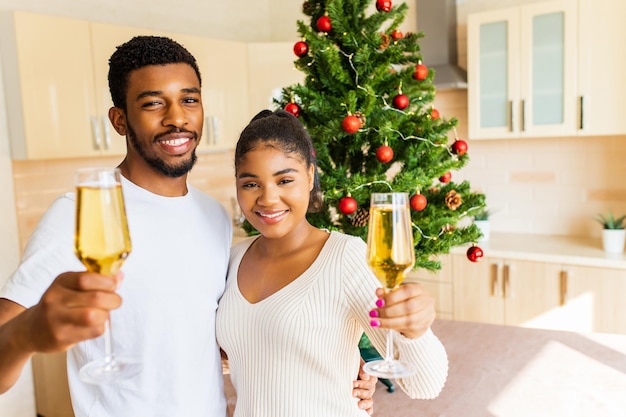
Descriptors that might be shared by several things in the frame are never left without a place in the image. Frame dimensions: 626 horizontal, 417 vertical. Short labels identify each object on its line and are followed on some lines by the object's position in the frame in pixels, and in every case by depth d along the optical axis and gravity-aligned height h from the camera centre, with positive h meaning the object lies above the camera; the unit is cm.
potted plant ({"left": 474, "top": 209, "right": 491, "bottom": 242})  372 -48
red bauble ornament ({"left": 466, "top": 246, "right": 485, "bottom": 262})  186 -34
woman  118 -33
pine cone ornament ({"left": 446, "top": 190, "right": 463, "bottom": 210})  179 -17
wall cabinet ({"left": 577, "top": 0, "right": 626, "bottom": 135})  323 +43
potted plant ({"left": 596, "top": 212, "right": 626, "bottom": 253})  334 -55
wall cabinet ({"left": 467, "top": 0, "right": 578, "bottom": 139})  337 +45
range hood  384 +77
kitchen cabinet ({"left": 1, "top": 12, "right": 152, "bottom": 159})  290 +42
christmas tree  175 +10
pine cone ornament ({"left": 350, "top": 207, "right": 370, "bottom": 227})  184 -21
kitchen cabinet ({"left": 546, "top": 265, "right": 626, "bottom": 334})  318 -89
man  119 -20
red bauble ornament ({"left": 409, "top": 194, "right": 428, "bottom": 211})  171 -16
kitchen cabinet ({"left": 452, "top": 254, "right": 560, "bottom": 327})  341 -89
